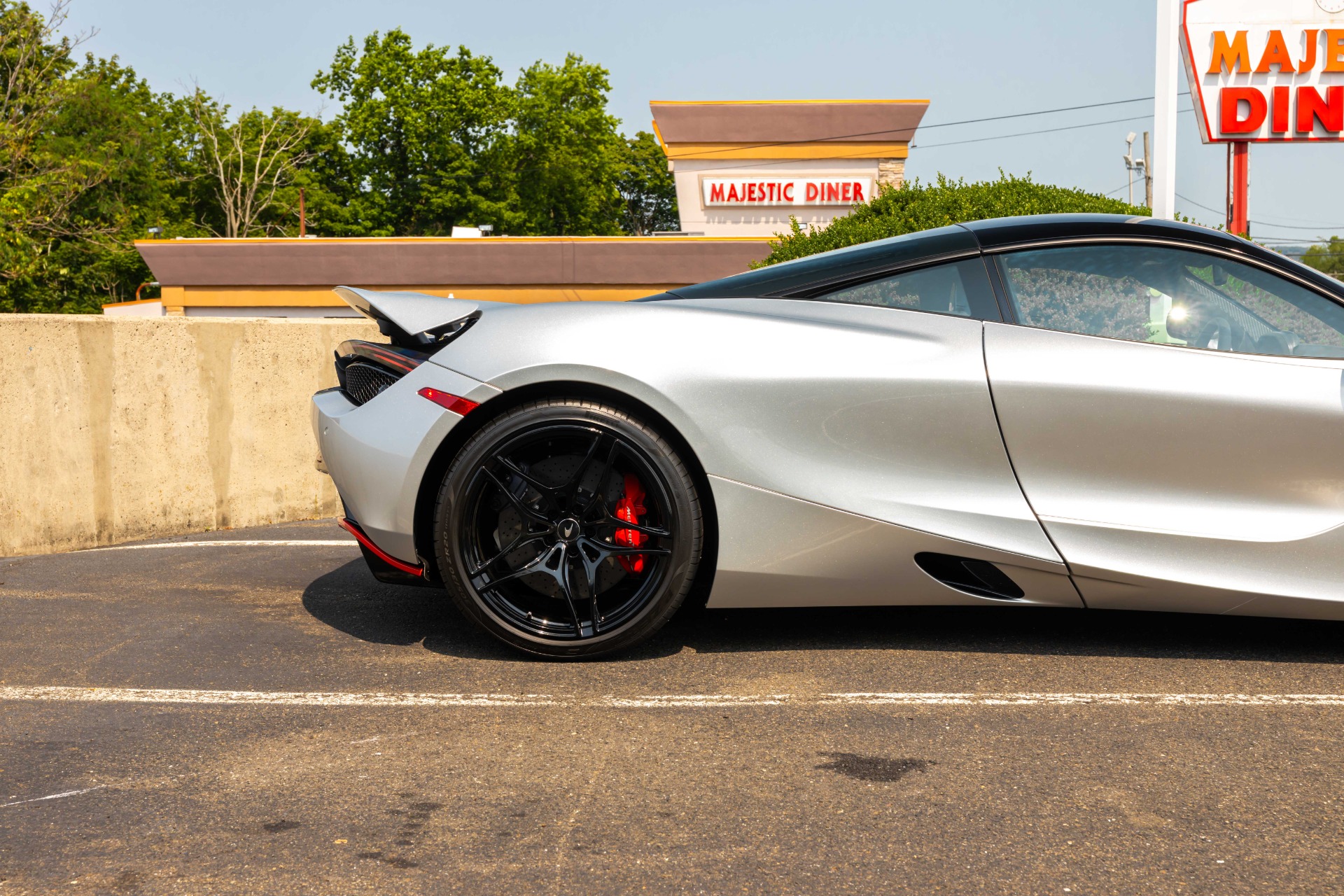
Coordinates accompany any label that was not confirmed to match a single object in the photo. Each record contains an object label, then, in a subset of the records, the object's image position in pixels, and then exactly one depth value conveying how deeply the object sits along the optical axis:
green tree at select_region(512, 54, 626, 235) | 62.25
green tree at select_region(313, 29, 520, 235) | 60.09
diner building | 32.38
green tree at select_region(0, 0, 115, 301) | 26.30
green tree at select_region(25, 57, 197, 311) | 47.28
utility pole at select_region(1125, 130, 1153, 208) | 55.19
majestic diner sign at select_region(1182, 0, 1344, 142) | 13.79
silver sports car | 3.36
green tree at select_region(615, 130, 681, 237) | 79.31
